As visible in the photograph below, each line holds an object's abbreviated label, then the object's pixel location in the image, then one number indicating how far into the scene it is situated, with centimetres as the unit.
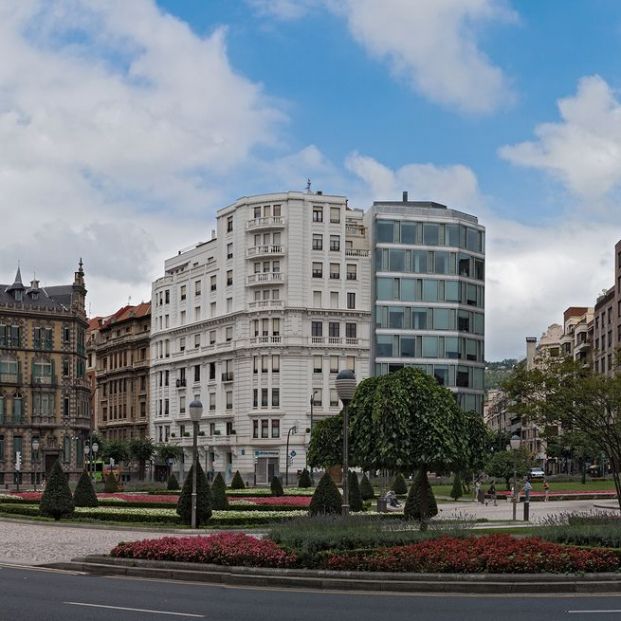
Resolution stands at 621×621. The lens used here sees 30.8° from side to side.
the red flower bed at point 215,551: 2191
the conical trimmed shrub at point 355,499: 4672
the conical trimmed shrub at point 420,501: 3909
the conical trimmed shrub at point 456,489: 6856
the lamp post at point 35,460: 8682
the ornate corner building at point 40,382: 9581
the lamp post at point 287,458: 9438
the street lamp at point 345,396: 2778
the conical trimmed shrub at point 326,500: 3809
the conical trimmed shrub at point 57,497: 4262
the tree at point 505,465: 8075
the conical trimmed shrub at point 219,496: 4588
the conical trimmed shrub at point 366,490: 6229
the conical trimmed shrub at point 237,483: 7225
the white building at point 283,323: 10044
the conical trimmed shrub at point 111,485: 6750
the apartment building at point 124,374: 12812
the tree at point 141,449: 10825
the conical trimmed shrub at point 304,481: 7462
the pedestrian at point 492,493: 6529
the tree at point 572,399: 3962
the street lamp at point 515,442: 5479
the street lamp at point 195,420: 3425
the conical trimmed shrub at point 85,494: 4744
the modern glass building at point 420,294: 10119
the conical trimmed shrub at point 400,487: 6812
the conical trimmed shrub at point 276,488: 6151
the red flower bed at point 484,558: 2053
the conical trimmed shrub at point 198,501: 3700
